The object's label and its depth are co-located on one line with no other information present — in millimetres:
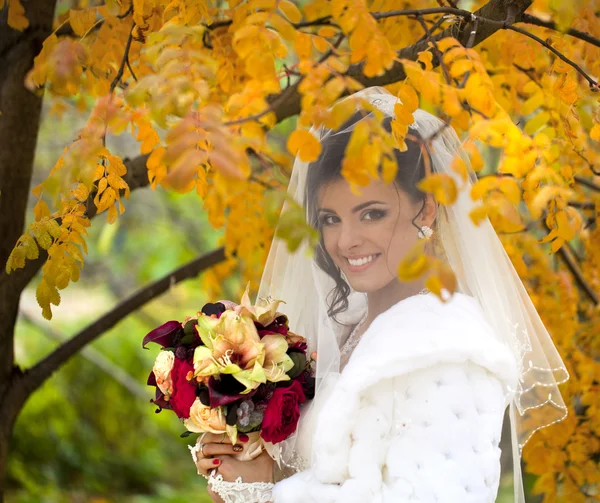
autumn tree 1357
